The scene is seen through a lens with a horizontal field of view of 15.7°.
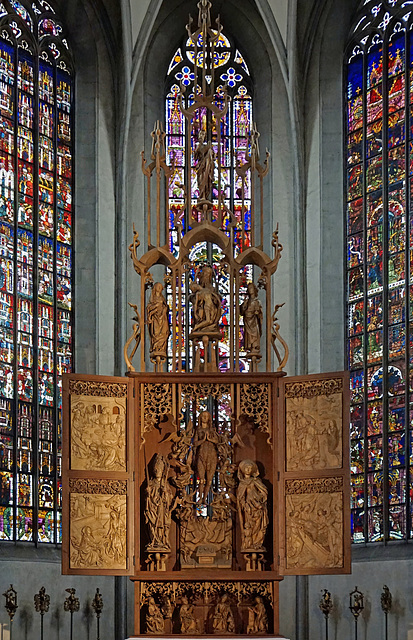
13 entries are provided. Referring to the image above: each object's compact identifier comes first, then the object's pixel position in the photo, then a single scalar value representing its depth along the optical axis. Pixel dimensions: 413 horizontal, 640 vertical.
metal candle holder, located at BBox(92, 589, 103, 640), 20.38
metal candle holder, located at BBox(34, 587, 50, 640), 19.56
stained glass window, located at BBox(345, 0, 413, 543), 20.88
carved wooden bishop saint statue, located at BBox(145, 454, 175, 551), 16.16
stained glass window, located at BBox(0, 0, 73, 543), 20.89
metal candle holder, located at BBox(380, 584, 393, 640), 19.62
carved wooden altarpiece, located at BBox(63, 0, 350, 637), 15.99
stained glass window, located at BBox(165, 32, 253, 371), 23.66
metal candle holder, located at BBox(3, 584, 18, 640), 19.09
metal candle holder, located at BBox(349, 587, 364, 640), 19.84
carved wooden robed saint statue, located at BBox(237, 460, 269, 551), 16.25
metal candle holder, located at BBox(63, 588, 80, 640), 19.89
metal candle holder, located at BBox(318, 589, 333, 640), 19.75
